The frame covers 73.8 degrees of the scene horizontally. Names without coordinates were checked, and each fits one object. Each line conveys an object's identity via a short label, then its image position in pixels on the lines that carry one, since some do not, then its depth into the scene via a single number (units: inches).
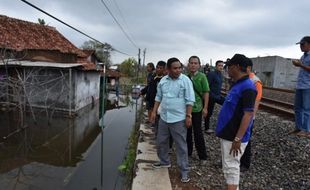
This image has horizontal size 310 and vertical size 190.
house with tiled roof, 442.0
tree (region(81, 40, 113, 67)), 1269.9
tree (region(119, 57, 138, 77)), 1452.7
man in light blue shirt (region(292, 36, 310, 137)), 152.8
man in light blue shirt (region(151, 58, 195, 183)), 121.7
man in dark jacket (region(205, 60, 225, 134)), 189.2
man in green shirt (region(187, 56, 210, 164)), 143.0
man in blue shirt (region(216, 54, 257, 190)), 88.6
